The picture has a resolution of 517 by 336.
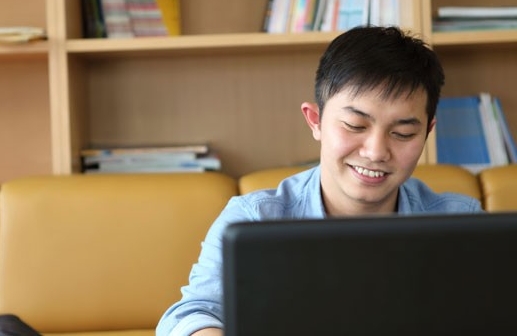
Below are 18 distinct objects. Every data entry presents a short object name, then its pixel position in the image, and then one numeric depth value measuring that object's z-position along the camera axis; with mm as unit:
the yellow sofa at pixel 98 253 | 1931
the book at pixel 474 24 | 2283
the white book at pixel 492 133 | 2387
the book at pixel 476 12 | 2281
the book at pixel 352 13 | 2322
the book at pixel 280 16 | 2361
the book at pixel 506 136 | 2406
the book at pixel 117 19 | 2387
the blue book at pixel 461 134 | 2381
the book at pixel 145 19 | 2395
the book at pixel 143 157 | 2396
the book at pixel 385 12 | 2312
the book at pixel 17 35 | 2195
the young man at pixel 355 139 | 1271
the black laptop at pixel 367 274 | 634
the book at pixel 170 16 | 2418
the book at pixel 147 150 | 2387
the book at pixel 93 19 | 2430
